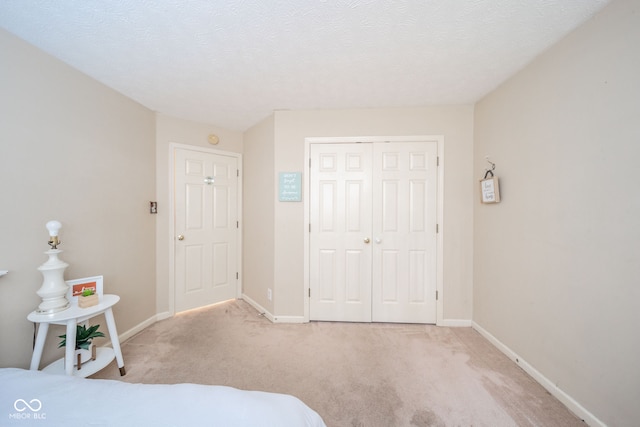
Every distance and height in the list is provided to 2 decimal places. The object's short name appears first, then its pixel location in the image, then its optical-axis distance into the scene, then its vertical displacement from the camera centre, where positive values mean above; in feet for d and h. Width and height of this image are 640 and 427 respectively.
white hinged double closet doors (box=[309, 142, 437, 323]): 8.35 -0.70
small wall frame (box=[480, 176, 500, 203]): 6.82 +0.73
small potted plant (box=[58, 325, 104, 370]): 5.25 -3.09
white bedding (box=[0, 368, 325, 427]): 2.31 -2.10
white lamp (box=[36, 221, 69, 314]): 4.83 -1.53
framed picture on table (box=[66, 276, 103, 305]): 5.41 -1.83
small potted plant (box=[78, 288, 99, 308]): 5.17 -1.99
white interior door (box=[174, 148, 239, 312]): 9.36 -0.68
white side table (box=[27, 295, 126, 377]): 4.71 -2.73
